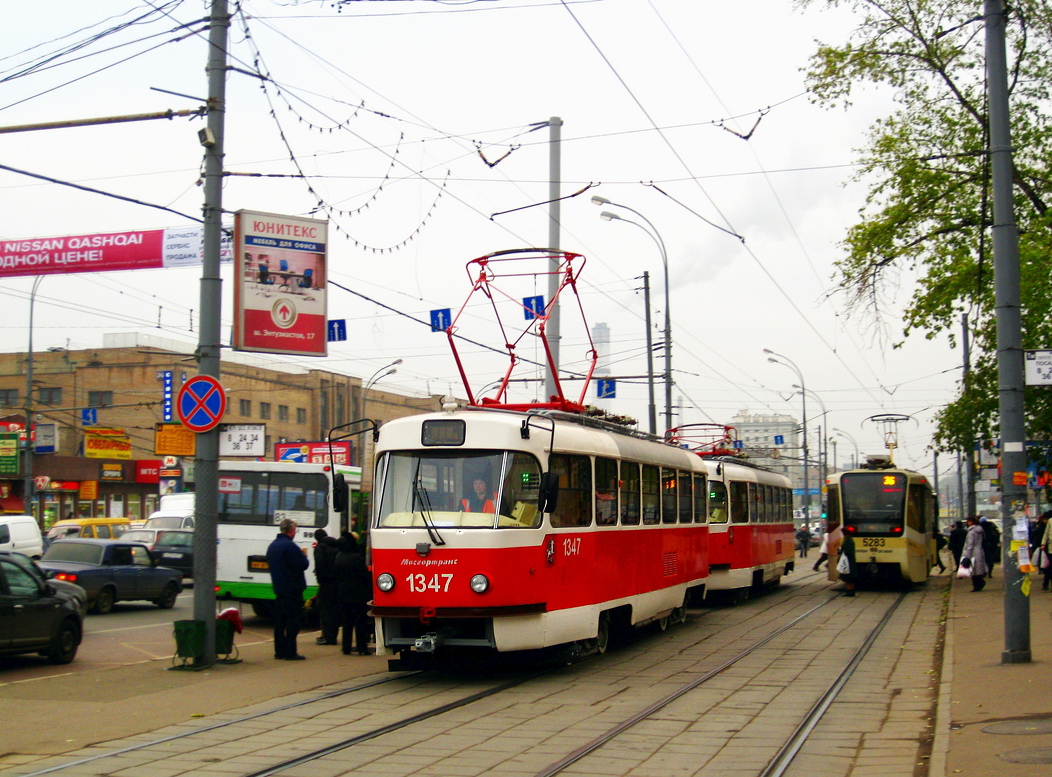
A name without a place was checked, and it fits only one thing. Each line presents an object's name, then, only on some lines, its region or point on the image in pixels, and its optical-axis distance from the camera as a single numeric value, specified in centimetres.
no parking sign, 1358
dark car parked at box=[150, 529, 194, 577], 3066
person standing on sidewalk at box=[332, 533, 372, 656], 1495
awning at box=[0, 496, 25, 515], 4759
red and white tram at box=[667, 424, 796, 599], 2339
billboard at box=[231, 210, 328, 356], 1436
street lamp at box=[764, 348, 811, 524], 4898
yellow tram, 2716
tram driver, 1209
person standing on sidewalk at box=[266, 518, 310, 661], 1430
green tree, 2547
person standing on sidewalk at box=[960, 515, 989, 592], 2623
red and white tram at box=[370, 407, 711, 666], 1188
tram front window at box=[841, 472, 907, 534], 2726
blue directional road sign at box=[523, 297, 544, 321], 2098
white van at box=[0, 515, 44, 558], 2783
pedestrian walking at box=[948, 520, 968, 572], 3359
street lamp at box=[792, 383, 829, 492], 6279
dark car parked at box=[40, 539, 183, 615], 2252
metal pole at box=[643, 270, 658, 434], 3030
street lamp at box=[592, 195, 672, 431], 3131
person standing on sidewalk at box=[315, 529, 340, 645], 1531
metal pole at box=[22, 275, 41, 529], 3688
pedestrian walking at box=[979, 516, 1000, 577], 2789
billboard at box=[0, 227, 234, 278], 2211
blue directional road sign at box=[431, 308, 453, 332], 2423
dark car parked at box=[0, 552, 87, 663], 1348
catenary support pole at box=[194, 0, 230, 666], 1371
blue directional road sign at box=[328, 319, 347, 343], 2905
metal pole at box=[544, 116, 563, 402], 2098
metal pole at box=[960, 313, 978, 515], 3762
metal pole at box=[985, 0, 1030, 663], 1295
